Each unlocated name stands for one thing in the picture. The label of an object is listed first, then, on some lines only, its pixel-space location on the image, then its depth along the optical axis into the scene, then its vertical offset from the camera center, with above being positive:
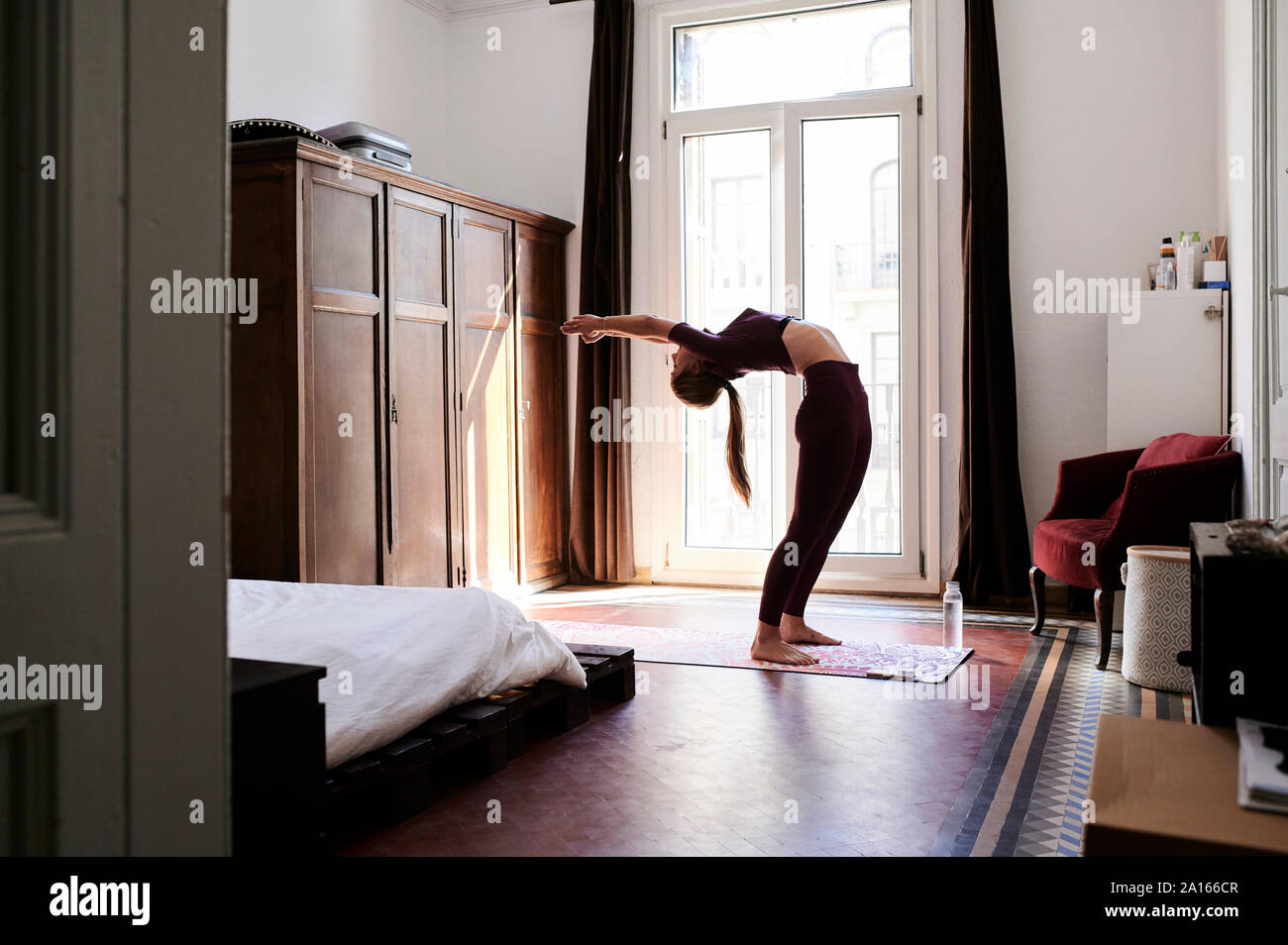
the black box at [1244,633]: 1.45 -0.24
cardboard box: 1.16 -0.41
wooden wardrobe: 4.19 +0.37
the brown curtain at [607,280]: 6.00 +1.04
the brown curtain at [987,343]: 5.25 +0.59
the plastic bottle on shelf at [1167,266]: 4.77 +0.88
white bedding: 2.43 -0.47
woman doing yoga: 3.98 +0.19
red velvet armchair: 3.88 -0.22
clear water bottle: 4.23 -0.64
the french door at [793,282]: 5.62 +0.99
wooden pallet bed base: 2.33 -0.72
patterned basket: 3.48 -0.53
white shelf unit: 4.59 +0.40
